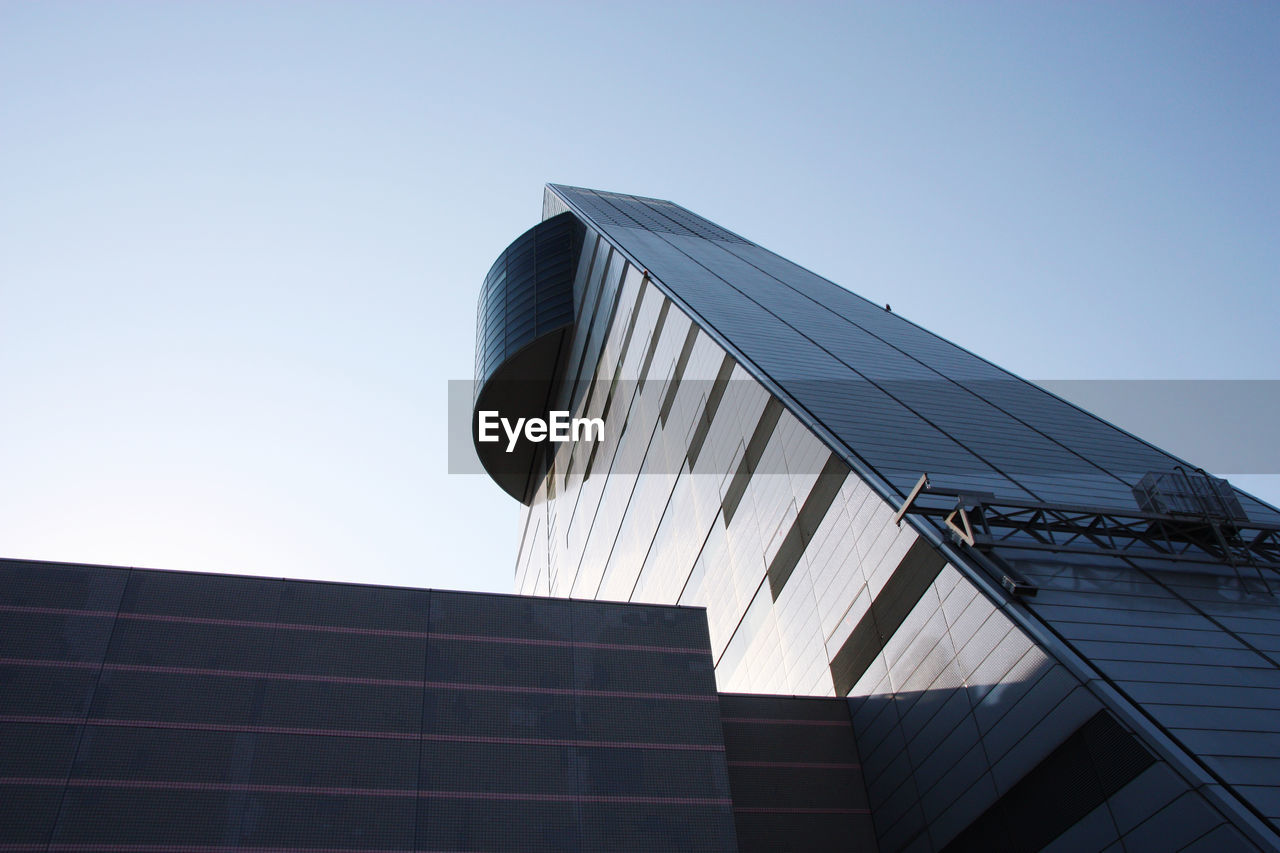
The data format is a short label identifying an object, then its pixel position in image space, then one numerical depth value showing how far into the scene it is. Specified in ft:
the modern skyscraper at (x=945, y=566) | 51.67
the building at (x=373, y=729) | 56.13
